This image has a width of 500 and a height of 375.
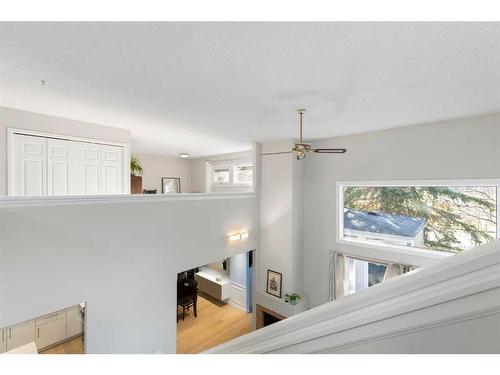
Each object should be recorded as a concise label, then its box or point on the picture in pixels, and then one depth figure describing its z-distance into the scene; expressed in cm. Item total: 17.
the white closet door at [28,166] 335
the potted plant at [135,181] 497
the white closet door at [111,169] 424
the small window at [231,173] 666
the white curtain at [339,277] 453
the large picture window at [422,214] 343
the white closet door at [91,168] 401
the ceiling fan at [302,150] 299
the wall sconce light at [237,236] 462
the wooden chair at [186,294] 579
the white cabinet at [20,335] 430
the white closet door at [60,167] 365
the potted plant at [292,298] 477
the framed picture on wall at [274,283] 505
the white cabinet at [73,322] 495
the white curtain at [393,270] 391
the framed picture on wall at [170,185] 747
